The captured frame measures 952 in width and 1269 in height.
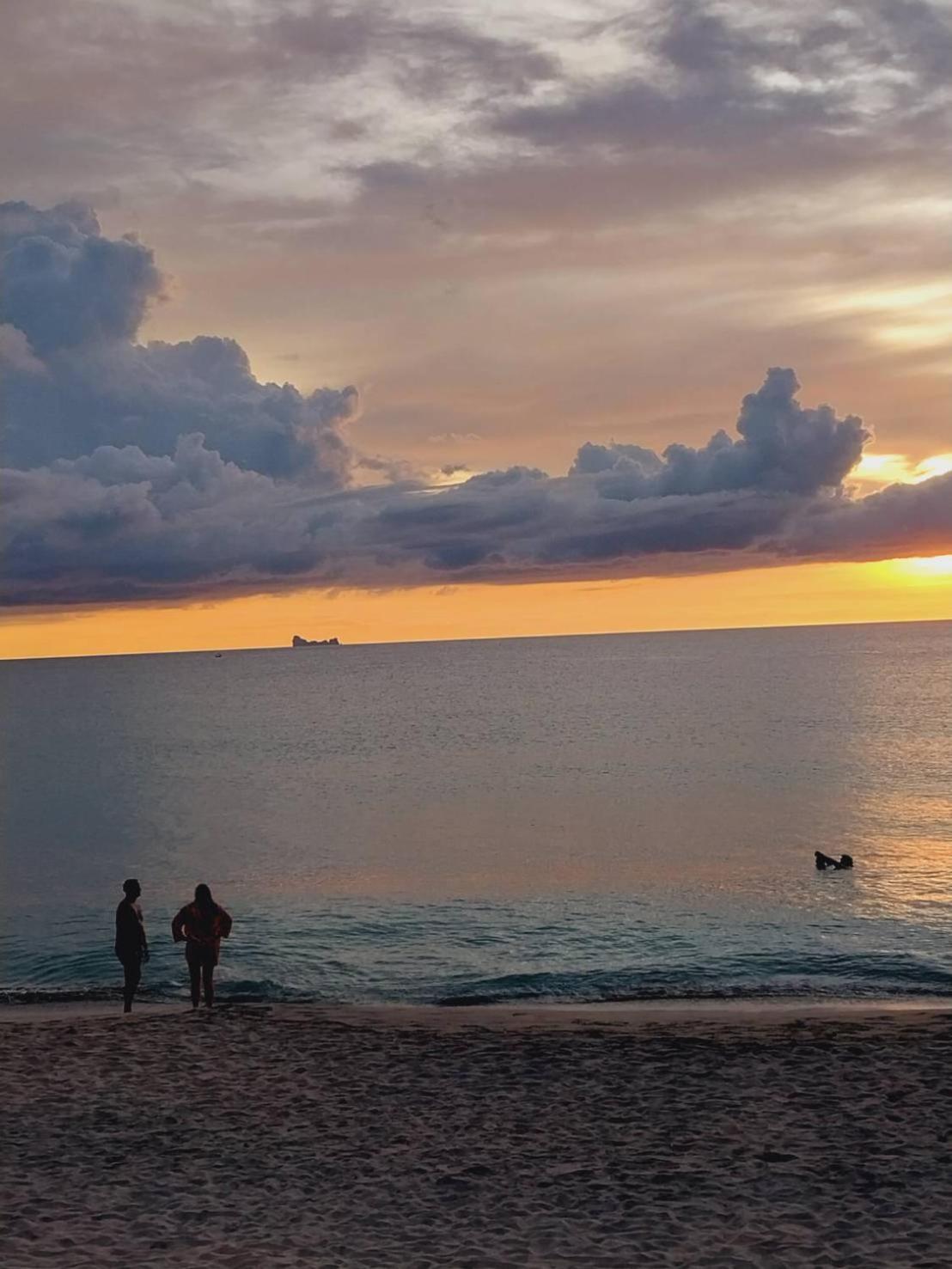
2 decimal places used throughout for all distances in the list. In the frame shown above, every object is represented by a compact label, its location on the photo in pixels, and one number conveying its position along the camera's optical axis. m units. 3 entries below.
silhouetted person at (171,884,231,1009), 21.67
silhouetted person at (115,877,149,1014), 21.72
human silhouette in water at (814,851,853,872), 42.75
